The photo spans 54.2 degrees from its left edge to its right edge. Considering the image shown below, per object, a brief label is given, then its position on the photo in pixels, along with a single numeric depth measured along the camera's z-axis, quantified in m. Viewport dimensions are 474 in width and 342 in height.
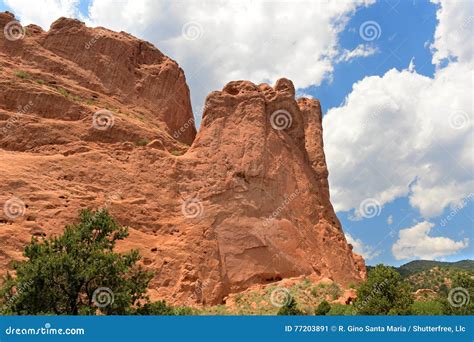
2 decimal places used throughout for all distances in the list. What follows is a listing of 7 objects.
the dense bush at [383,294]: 25.84
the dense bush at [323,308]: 28.24
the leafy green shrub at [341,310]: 27.02
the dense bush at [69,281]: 20.16
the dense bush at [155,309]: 21.47
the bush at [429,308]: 28.79
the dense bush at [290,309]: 26.12
